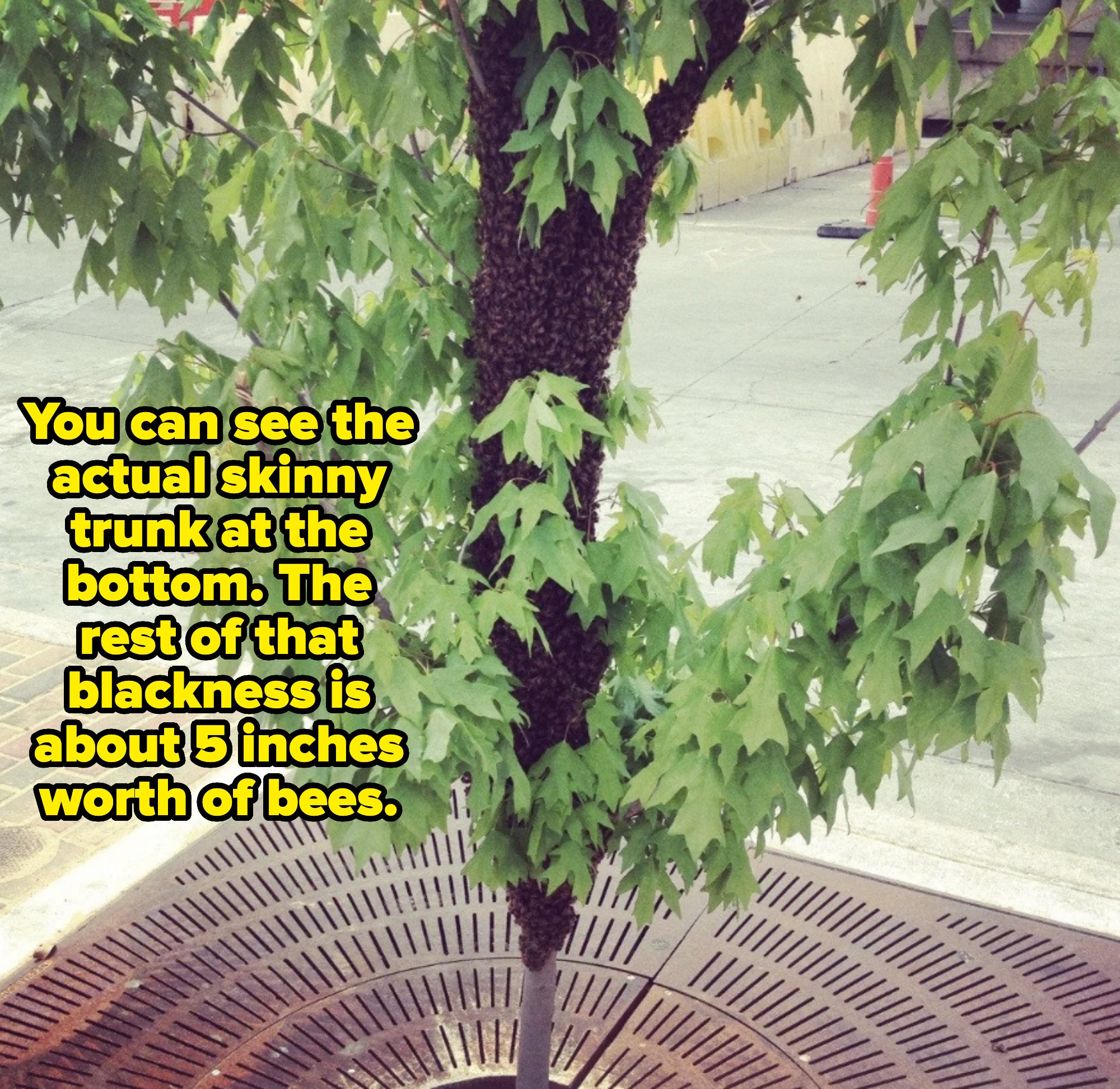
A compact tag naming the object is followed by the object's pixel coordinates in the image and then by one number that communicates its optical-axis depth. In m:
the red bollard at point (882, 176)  12.71
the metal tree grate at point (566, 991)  3.14
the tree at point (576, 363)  1.85
